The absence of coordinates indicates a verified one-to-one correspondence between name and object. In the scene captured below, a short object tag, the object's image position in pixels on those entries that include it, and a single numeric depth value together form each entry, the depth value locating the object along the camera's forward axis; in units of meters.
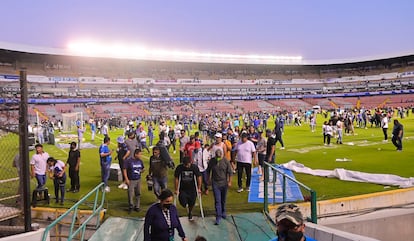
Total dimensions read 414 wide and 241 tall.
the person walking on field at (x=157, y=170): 8.31
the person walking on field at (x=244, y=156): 9.93
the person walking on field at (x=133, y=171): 8.44
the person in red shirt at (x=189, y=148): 10.84
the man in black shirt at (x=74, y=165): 10.09
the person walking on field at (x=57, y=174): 9.34
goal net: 32.82
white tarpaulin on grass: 10.14
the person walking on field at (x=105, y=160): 10.16
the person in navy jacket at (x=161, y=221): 4.57
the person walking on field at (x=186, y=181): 7.36
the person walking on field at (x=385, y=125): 19.70
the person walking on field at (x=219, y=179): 7.49
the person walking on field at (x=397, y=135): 15.47
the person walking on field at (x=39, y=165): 9.21
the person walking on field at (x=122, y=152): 10.24
